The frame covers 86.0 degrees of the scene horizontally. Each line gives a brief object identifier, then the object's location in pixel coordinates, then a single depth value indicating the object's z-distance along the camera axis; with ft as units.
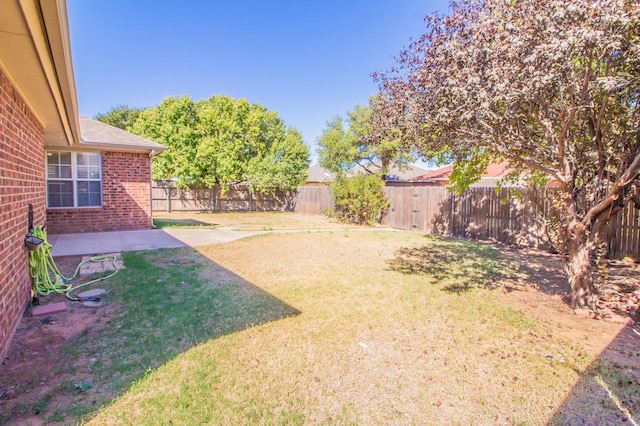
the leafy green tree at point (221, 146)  68.28
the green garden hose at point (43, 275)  14.98
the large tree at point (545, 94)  10.50
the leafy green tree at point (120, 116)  115.55
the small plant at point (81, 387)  8.17
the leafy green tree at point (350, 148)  83.15
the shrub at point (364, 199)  48.44
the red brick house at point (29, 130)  8.18
